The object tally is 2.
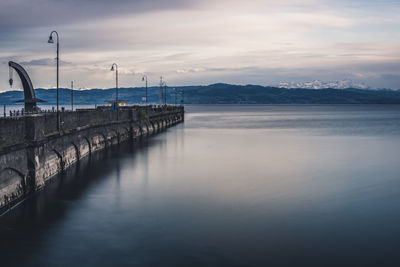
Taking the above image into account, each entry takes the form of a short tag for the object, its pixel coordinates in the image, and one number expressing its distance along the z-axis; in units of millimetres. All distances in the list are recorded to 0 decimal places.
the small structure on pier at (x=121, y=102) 91112
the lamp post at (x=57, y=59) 31077
